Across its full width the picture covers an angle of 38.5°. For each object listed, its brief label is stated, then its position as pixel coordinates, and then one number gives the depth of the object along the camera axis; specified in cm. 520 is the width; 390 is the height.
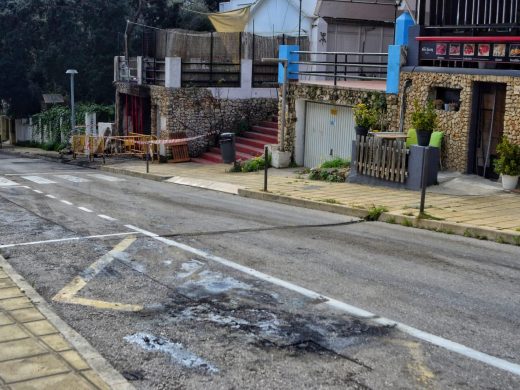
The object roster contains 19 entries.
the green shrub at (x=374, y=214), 1431
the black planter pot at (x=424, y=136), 1797
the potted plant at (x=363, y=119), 1944
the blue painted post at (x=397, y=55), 2006
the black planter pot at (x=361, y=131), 1967
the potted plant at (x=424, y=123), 1778
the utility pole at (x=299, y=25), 3166
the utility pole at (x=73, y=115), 3621
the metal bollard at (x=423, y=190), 1313
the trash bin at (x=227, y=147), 2744
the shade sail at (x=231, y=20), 3472
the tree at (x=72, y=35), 4606
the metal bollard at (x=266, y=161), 1848
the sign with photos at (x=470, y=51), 1702
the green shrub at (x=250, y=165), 2448
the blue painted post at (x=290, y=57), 2523
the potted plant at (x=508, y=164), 1616
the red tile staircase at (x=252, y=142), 2831
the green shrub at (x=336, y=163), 2138
